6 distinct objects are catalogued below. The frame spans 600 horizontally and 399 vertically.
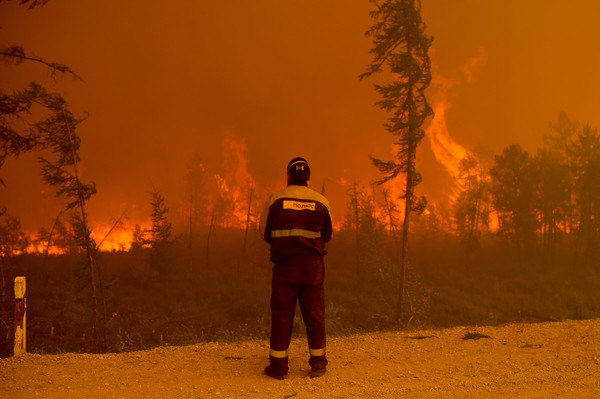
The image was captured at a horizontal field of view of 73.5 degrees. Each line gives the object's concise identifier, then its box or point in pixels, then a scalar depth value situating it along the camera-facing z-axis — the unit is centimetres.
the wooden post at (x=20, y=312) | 629
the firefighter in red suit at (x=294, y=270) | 527
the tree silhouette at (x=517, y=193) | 4378
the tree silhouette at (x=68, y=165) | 1673
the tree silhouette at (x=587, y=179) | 4259
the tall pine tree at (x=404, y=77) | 2016
